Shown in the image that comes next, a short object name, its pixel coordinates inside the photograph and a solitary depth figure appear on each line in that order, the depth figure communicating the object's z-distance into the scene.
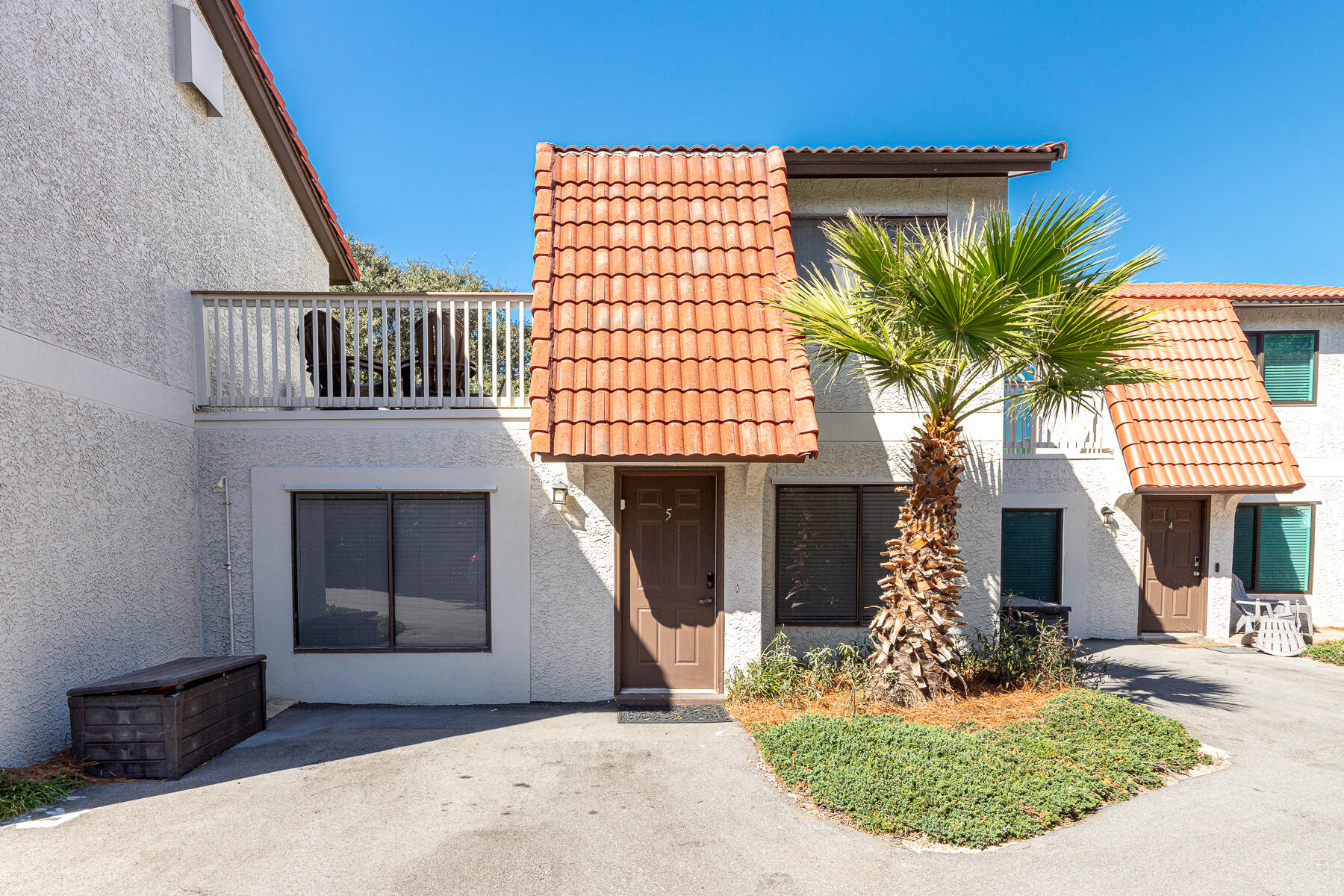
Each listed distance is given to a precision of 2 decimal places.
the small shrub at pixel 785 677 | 6.81
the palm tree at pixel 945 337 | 5.80
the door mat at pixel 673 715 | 6.53
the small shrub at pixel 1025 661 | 7.01
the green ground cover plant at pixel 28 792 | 4.54
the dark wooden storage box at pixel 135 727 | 5.16
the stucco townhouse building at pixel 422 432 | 5.52
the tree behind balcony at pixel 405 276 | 26.67
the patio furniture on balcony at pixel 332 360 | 7.23
